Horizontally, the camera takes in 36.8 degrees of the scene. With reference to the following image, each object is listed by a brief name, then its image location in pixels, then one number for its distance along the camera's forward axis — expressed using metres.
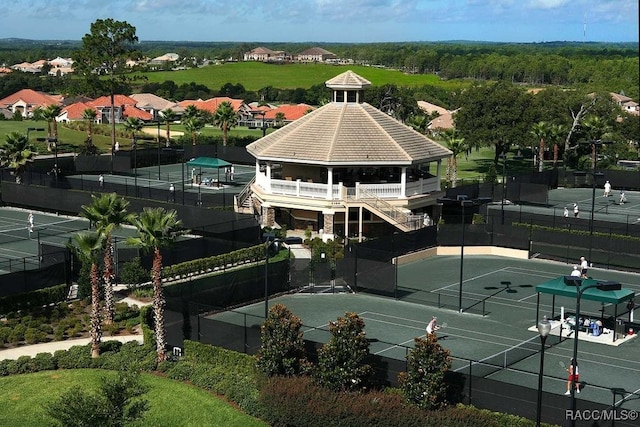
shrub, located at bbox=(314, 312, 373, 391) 29.78
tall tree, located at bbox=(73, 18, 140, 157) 89.00
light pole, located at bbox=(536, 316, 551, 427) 24.52
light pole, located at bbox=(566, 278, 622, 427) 25.56
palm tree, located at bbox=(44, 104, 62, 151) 89.51
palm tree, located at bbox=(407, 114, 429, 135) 84.06
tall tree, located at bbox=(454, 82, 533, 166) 87.00
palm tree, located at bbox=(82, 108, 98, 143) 96.44
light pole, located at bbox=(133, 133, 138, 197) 78.55
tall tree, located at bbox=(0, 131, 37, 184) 68.50
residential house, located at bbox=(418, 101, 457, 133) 126.93
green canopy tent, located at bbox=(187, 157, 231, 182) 69.56
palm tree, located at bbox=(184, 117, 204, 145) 92.25
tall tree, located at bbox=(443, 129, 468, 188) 71.62
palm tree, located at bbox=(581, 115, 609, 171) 86.56
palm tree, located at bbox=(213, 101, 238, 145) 92.44
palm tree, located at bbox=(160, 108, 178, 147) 97.16
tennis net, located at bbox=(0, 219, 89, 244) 56.16
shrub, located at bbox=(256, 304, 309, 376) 31.03
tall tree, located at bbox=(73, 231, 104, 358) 35.59
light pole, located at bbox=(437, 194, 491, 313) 41.20
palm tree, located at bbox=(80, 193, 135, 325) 37.84
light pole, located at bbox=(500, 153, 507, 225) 57.25
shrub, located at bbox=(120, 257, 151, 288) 45.06
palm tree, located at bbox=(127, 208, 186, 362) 34.66
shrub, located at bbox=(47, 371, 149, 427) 23.61
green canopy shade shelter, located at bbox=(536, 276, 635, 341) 34.88
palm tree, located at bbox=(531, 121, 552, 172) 82.56
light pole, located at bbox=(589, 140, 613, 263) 49.10
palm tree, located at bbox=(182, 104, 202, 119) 101.19
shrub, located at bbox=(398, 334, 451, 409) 28.56
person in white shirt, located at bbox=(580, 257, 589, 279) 42.91
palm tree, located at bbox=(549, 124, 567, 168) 85.69
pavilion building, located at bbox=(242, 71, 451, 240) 56.72
